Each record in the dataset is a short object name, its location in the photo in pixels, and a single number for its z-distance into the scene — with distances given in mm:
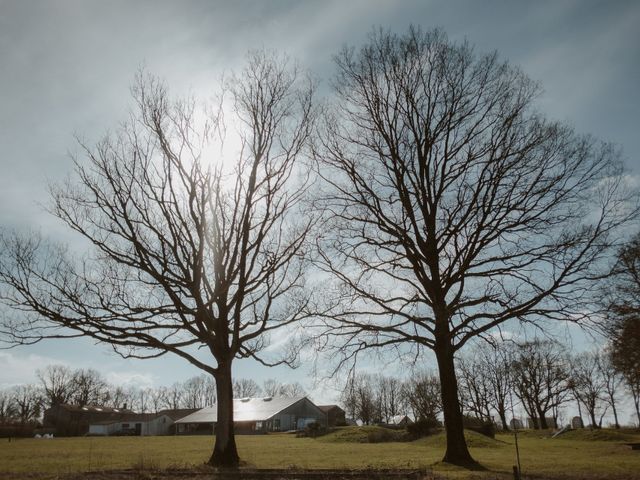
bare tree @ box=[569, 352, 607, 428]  70312
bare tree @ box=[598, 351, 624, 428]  69812
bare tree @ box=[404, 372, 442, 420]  71194
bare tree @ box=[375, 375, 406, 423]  112562
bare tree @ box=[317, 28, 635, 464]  15258
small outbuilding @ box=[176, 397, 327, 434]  73169
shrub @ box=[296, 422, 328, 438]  49291
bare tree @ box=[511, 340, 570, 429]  63438
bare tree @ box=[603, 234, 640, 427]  14312
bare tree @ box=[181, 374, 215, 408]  127625
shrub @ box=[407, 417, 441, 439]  39784
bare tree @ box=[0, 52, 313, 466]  15227
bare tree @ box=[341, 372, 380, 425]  102062
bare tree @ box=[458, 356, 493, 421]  61656
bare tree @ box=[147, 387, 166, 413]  131125
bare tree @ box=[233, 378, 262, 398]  124725
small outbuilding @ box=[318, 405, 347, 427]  89844
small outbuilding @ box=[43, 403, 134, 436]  88812
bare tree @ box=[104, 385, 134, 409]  120550
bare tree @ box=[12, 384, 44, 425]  102188
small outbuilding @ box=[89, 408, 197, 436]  89250
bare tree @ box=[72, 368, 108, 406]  104750
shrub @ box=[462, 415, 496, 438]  41175
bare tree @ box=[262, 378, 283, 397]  133375
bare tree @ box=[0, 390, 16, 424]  104038
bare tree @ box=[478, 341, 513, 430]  62662
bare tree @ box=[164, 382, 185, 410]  128375
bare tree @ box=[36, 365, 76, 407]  101062
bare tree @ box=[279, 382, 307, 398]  133500
